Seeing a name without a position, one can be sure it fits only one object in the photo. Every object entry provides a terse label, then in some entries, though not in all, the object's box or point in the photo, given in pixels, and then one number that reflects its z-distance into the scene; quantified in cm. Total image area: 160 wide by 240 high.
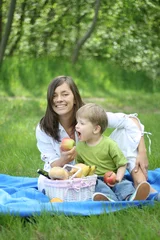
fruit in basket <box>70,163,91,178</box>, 425
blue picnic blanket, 381
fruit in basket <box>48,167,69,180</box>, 423
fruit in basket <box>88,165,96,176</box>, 430
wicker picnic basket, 418
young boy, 441
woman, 468
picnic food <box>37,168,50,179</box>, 435
